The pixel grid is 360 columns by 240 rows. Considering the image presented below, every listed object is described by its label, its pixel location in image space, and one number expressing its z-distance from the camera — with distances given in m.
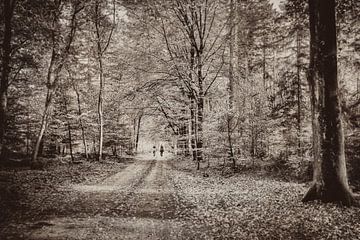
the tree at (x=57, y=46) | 17.66
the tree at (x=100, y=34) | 24.02
